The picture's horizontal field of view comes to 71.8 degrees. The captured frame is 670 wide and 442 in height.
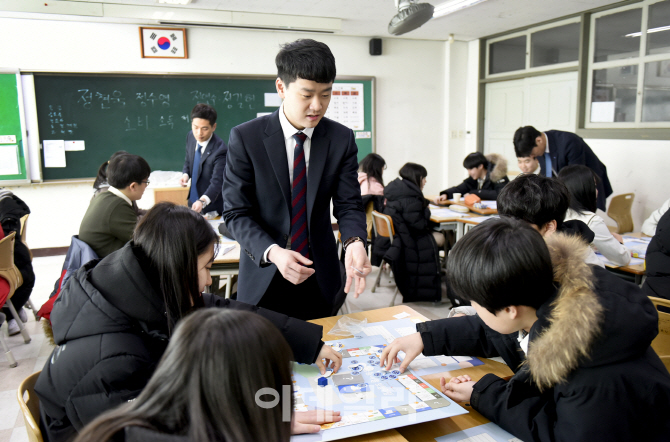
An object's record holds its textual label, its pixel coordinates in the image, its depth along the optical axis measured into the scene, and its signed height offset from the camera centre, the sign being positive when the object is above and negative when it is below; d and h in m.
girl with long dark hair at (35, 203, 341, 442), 0.93 -0.36
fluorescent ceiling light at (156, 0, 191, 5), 4.68 +1.50
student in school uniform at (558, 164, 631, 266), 2.41 -0.34
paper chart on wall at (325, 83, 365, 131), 6.20 +0.57
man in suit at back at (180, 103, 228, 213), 3.58 -0.10
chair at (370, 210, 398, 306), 3.80 -0.65
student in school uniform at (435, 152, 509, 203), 4.86 -0.34
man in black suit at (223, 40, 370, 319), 1.44 -0.13
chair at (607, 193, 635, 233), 4.14 -0.60
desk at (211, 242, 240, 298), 2.68 -0.67
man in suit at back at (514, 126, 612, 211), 3.72 -0.04
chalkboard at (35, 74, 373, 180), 5.11 +0.47
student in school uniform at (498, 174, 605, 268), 1.73 -0.21
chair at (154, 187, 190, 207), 4.44 -0.42
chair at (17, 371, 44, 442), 0.96 -0.57
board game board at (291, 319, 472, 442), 0.98 -0.58
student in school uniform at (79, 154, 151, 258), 2.57 -0.32
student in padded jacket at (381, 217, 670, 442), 0.84 -0.36
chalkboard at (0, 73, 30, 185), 4.86 +0.22
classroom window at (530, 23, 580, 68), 5.41 +1.20
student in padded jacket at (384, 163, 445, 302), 3.79 -0.83
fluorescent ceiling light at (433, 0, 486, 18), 4.77 +1.47
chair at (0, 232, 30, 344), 2.82 -0.69
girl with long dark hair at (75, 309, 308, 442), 0.57 -0.30
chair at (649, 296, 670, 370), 1.59 -0.67
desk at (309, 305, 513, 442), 0.97 -0.61
